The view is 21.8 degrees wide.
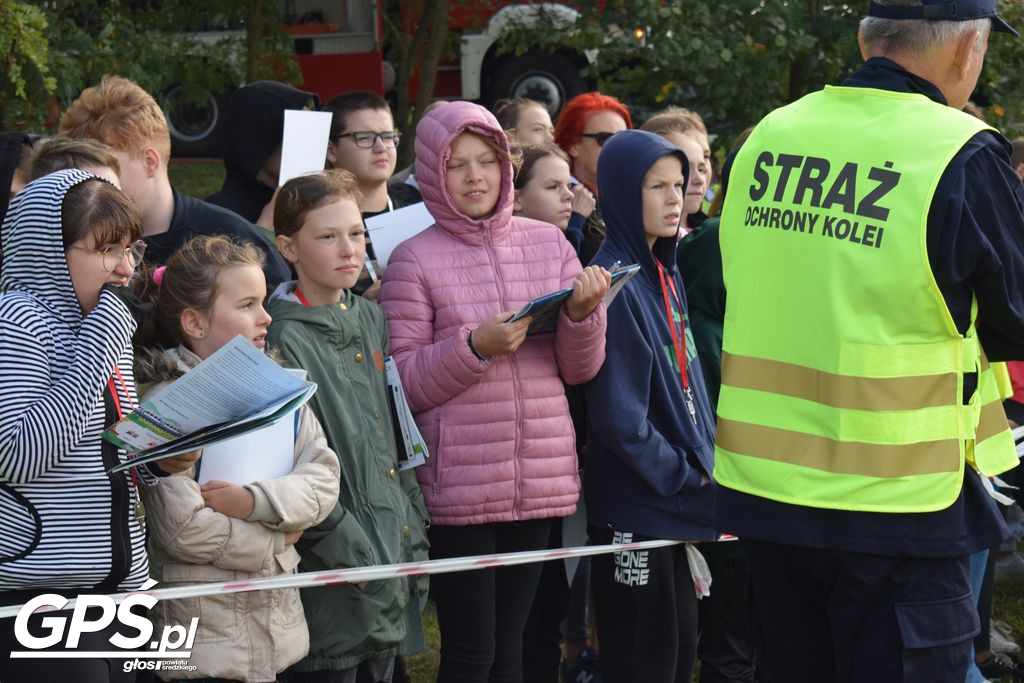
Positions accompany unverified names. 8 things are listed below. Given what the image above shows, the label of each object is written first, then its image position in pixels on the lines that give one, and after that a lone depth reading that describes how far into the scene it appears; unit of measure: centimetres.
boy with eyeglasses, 1013
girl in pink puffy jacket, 810
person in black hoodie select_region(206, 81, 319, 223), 989
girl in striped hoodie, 615
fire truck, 2680
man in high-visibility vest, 587
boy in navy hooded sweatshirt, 836
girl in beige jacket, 693
